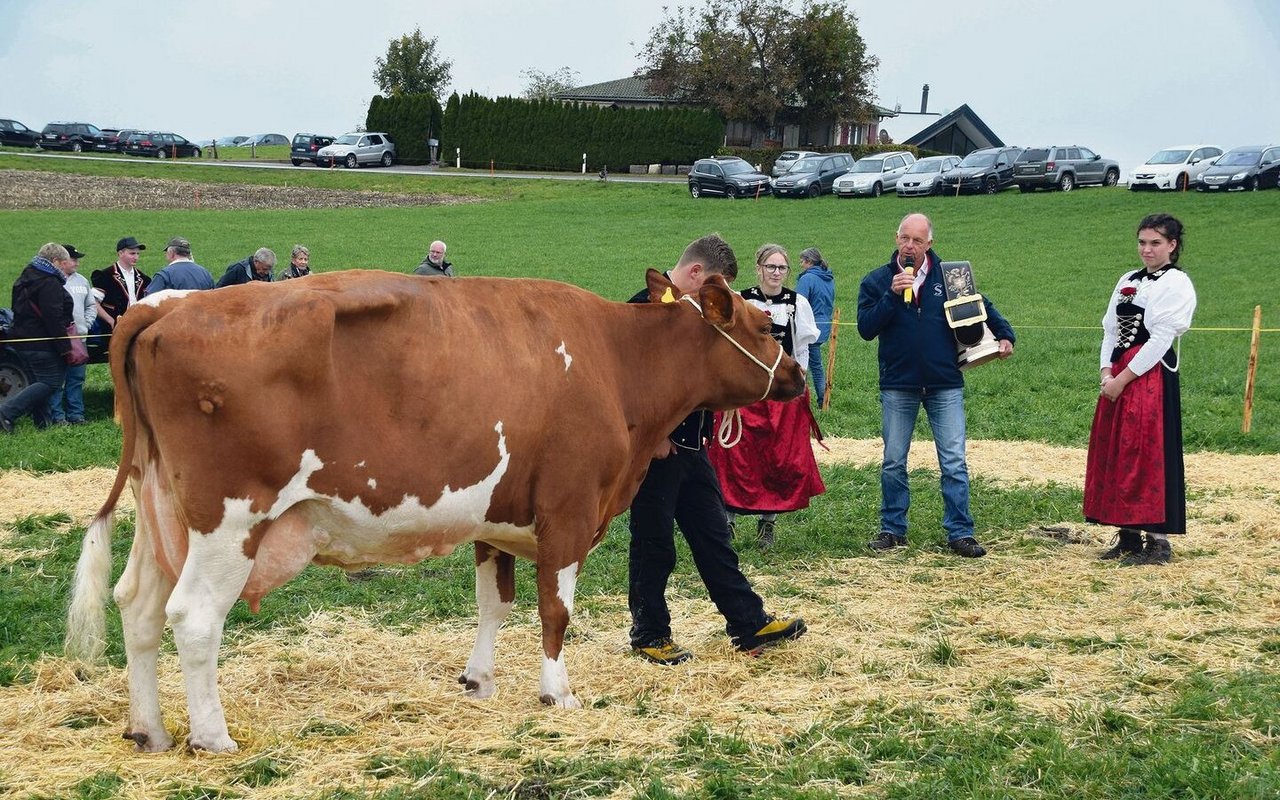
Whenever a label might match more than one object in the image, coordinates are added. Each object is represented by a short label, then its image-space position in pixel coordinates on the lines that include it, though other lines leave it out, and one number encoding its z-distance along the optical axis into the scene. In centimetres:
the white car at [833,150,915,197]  4106
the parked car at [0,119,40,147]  5512
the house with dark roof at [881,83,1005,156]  7550
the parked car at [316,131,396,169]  5212
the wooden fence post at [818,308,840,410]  1509
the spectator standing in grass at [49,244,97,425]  1350
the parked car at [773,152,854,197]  4181
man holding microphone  905
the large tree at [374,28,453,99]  7238
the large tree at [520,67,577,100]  9038
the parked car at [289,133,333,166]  5297
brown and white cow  503
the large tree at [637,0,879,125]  5731
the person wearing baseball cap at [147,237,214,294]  1402
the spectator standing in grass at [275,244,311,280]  1534
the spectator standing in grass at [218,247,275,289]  1444
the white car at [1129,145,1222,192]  3888
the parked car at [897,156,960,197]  4097
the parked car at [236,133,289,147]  9062
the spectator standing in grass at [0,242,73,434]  1322
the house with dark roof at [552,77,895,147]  6275
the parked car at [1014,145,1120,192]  4150
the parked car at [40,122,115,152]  5497
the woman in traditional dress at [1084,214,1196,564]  860
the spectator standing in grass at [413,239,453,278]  1625
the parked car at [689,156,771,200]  4219
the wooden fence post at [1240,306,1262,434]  1333
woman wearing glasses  920
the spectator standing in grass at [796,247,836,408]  1401
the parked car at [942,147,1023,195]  4059
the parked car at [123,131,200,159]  5547
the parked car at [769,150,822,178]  4484
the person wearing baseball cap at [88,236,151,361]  1453
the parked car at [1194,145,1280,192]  3766
